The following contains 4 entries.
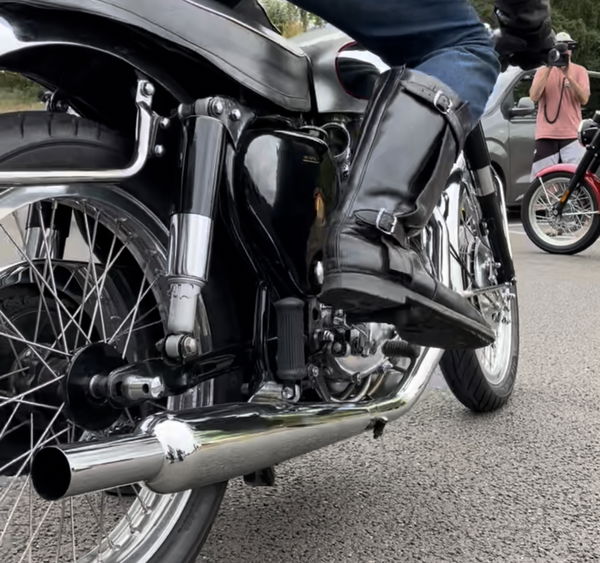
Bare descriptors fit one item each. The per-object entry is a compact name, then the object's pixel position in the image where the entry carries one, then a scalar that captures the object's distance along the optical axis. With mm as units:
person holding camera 7668
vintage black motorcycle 1328
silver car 8688
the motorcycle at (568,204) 6793
